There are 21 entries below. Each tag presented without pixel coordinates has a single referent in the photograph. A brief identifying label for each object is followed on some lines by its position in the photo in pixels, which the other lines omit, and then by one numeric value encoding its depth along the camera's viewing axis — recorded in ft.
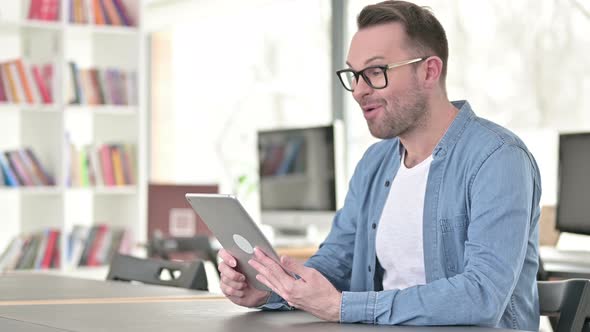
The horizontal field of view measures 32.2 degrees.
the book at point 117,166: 18.78
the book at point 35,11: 17.76
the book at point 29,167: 17.56
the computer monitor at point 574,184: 12.47
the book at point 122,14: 18.84
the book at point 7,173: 17.30
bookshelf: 17.80
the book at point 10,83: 17.37
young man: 6.10
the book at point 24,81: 17.43
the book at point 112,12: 18.67
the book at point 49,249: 17.88
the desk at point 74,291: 7.47
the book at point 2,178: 17.29
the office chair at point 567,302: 6.46
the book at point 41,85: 17.80
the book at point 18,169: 17.43
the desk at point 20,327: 5.67
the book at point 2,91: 17.33
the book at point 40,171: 17.70
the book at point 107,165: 18.62
